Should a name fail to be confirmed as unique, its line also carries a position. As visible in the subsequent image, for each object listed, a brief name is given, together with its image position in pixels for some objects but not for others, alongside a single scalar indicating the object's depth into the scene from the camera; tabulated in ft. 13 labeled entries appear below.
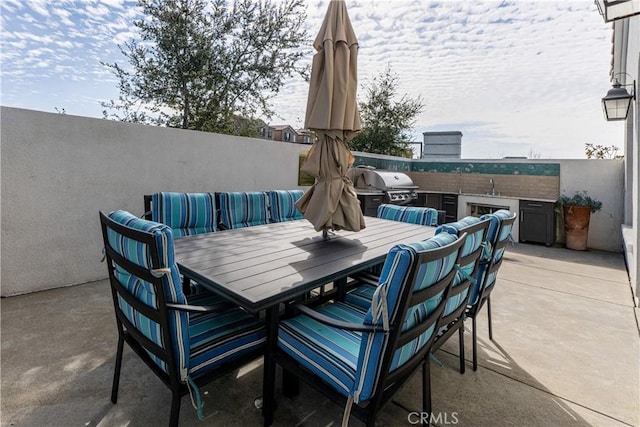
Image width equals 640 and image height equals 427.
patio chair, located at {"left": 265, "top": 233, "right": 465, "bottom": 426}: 3.59
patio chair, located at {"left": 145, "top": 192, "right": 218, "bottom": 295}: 9.59
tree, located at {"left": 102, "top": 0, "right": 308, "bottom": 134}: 19.31
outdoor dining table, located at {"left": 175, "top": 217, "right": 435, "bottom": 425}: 4.68
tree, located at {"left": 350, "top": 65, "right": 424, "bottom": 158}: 31.24
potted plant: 19.65
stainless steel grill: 20.18
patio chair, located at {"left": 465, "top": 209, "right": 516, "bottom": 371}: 6.74
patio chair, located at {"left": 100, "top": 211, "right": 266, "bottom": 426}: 4.09
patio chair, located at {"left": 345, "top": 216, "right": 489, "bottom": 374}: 5.14
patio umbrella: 7.24
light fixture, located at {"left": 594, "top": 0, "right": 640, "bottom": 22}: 6.89
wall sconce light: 13.78
